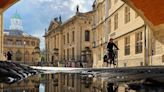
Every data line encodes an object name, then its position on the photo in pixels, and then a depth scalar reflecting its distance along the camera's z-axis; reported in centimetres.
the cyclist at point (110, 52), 1065
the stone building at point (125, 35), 1229
